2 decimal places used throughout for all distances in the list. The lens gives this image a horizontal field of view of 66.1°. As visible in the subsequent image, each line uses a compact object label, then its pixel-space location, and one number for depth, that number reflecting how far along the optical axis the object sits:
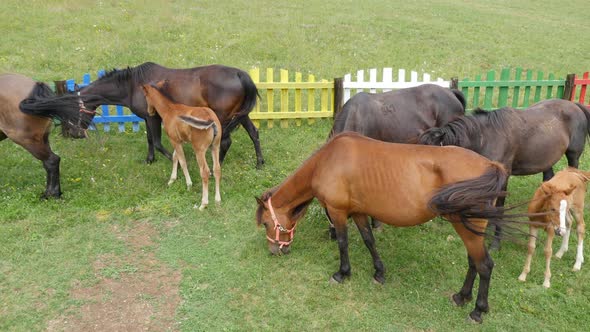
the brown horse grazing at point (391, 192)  4.38
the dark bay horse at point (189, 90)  8.02
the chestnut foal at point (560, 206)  5.24
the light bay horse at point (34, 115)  6.91
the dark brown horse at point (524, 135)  5.79
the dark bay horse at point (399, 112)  6.81
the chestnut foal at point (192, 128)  6.78
